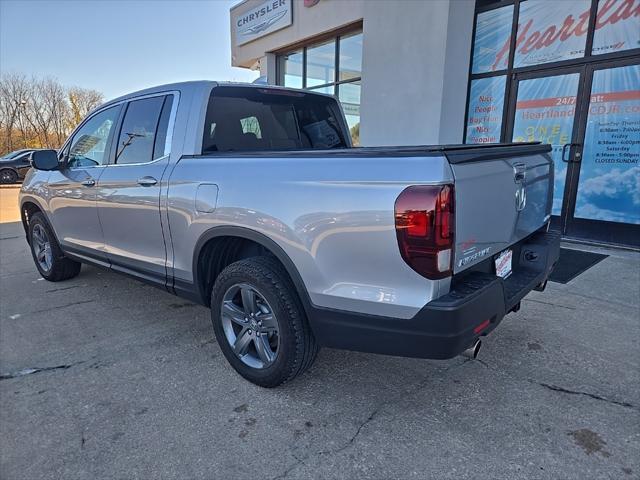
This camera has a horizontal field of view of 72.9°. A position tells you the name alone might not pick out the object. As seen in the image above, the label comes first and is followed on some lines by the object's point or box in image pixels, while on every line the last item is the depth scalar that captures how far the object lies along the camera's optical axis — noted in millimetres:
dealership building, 6090
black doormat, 4866
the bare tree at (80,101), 32344
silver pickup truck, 1930
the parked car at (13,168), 17234
